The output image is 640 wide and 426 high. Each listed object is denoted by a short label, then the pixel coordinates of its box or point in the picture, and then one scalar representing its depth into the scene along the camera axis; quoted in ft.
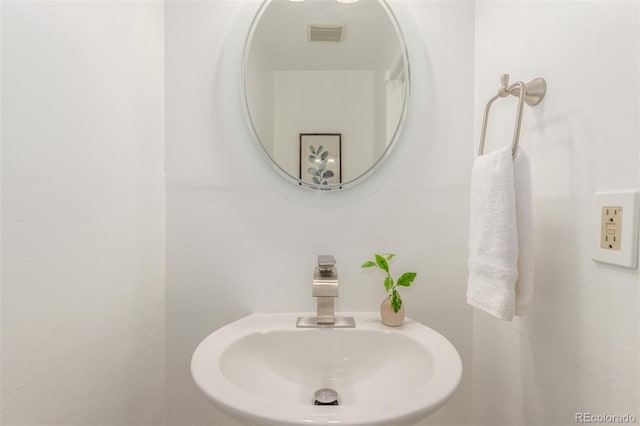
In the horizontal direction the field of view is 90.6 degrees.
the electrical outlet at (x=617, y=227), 1.64
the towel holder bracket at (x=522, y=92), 2.14
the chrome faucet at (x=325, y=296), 2.60
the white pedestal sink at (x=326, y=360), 2.25
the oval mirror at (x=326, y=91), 3.05
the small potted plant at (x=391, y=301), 2.74
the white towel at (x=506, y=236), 2.06
